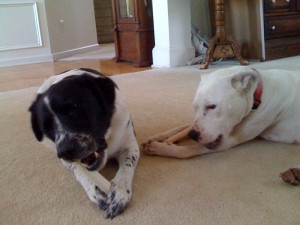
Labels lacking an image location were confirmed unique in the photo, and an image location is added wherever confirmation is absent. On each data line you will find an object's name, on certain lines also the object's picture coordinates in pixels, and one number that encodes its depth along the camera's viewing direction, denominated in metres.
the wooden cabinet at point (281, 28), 3.85
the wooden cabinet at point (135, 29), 4.12
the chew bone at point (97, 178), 1.17
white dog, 1.39
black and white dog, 1.14
